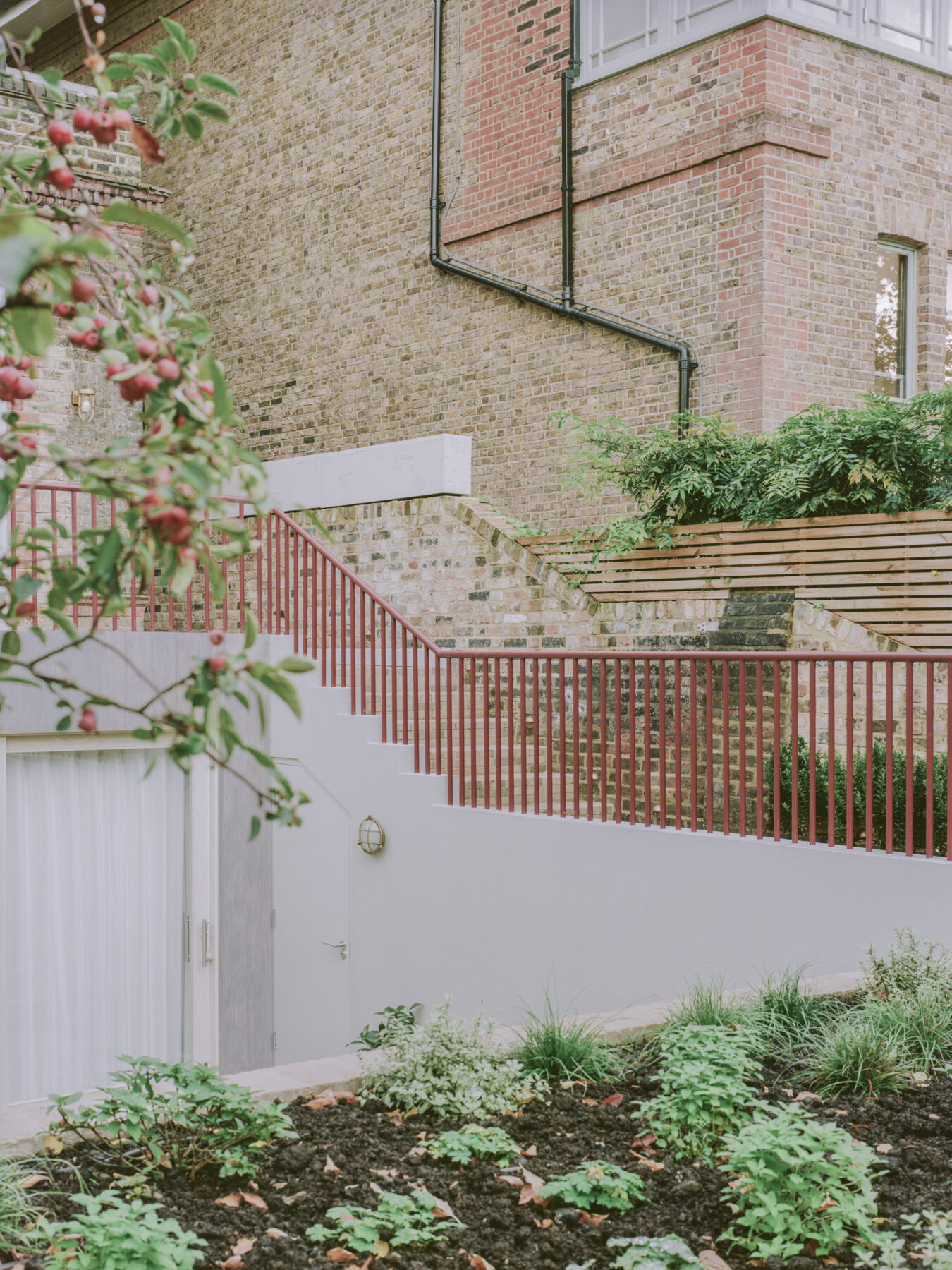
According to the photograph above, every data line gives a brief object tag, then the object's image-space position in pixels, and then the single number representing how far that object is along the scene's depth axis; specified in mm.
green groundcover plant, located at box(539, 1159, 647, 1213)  3629
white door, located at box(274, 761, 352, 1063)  9453
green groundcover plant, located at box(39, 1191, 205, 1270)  3070
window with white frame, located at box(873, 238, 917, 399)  11352
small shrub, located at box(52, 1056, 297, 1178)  3932
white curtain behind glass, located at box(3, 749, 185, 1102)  8273
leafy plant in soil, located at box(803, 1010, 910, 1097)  4598
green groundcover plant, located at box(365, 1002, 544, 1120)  4453
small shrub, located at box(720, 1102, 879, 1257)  3316
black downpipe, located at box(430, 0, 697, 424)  10820
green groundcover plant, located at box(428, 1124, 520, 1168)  3994
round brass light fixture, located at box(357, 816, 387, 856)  9211
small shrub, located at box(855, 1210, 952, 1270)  3082
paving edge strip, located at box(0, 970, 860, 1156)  4238
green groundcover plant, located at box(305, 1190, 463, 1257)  3377
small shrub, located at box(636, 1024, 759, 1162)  4090
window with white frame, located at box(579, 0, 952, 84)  10609
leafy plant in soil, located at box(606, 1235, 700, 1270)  3238
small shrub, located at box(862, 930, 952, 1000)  5383
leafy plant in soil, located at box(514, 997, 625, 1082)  4820
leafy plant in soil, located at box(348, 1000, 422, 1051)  7484
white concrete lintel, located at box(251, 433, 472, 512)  11328
